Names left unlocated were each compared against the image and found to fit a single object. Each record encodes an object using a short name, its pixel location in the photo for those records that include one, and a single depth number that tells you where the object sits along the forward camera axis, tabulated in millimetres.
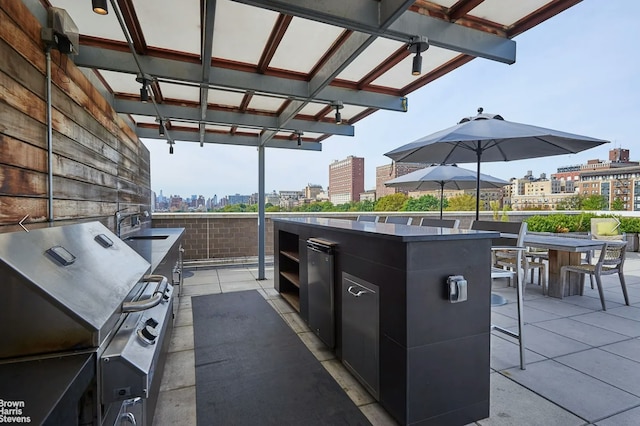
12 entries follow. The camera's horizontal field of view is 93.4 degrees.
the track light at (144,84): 2818
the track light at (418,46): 2263
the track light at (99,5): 1659
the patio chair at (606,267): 3781
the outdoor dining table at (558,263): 4230
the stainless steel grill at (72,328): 827
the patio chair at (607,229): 6000
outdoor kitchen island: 1734
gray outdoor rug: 1938
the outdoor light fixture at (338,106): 3688
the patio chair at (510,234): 2385
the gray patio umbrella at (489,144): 3107
